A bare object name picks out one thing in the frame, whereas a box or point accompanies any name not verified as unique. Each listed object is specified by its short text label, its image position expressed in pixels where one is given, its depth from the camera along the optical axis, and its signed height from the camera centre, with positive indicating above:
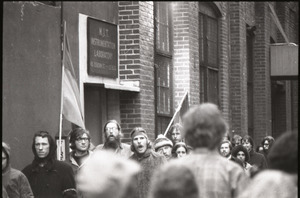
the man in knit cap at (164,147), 12.67 -0.30
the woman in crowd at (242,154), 14.79 -0.46
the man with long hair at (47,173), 10.00 -0.50
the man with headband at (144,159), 10.54 -0.39
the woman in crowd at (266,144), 18.47 -0.39
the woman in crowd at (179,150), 12.46 -0.34
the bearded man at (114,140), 11.44 -0.19
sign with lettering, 14.01 +1.10
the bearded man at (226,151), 13.85 -0.39
